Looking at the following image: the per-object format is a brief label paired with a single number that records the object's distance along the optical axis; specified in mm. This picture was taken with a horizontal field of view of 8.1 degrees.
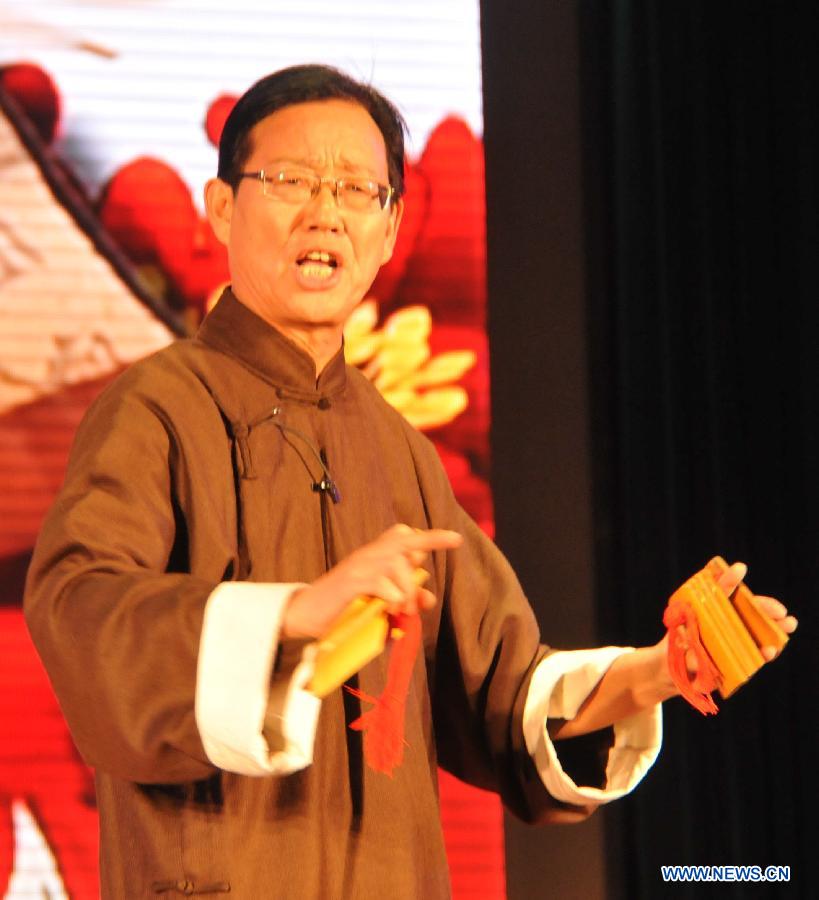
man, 4325
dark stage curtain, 5411
